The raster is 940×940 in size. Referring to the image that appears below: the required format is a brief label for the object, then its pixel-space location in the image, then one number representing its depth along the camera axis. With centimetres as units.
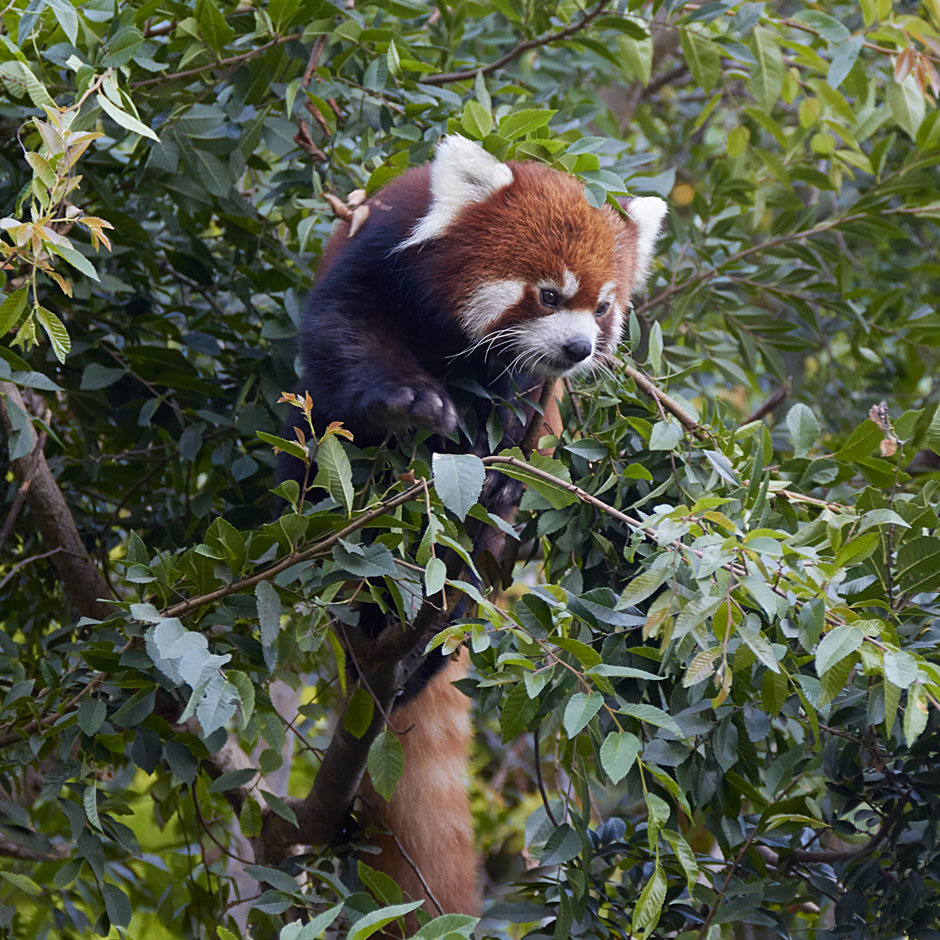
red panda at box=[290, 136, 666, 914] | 484
